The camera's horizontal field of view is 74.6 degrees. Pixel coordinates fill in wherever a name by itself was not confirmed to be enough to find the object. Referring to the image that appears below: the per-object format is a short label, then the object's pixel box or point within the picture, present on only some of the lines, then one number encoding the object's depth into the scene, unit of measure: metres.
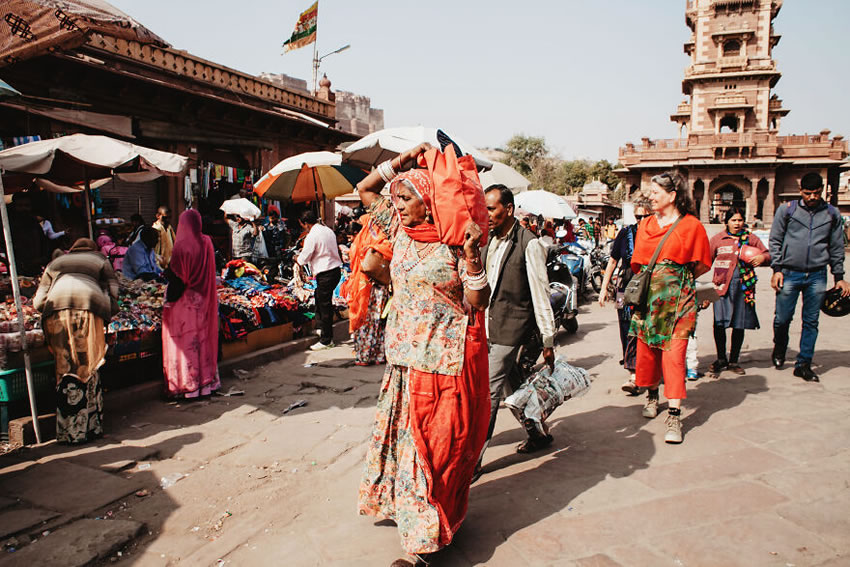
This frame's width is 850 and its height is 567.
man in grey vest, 3.52
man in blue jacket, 5.49
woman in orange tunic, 4.27
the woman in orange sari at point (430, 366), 2.50
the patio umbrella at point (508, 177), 8.39
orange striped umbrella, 8.16
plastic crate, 4.40
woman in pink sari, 5.34
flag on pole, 19.72
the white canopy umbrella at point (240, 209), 12.71
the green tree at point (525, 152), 57.28
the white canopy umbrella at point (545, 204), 11.05
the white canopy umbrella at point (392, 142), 6.27
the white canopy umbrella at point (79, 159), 5.23
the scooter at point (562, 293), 7.85
